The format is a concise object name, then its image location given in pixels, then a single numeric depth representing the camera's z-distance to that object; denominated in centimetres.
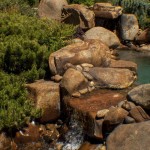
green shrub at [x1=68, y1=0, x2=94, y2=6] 2383
